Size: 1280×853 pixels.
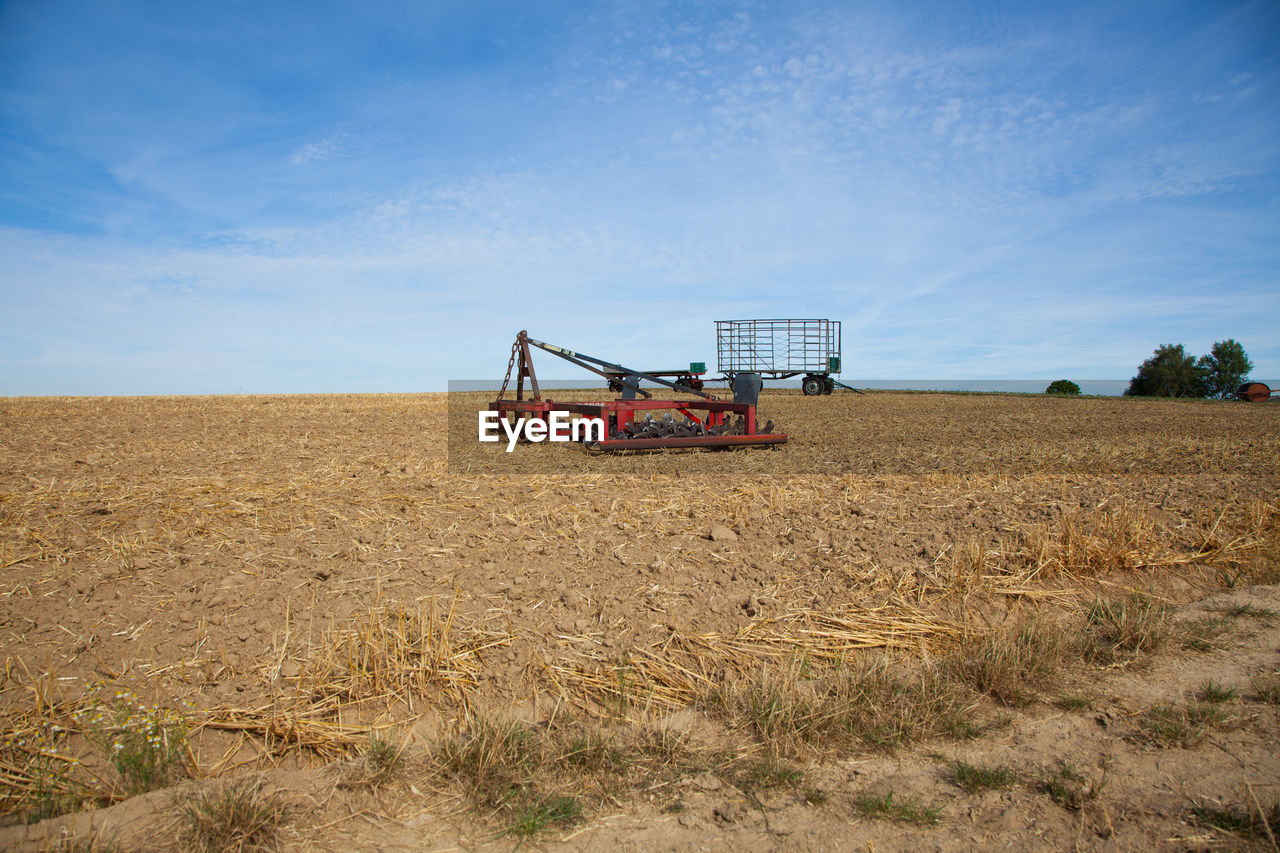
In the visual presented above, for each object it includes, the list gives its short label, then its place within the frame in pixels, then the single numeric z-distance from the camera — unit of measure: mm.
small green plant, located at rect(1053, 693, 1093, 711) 3534
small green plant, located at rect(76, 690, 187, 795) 2953
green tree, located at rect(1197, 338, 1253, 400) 57250
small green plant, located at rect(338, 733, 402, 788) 2922
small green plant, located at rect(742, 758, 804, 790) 2893
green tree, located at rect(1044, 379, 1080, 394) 44000
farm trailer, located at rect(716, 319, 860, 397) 32812
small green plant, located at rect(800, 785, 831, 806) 2760
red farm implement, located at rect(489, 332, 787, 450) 12531
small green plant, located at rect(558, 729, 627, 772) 2996
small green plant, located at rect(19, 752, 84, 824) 2779
